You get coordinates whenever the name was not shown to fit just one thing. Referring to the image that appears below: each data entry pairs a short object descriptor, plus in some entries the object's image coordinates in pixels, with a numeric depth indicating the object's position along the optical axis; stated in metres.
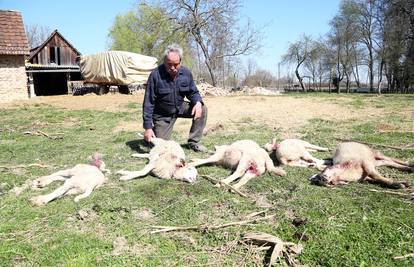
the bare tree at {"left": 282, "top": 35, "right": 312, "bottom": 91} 52.00
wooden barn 32.97
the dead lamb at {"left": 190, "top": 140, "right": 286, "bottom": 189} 4.91
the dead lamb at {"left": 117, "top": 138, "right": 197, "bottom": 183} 4.89
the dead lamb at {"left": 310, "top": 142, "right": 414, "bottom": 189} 4.50
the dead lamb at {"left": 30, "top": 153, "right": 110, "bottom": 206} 4.20
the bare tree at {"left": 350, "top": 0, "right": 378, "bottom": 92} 41.22
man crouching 6.42
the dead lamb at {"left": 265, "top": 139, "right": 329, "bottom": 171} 5.50
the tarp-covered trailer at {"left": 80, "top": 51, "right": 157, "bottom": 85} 24.52
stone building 21.23
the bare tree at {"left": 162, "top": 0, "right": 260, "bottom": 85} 29.75
